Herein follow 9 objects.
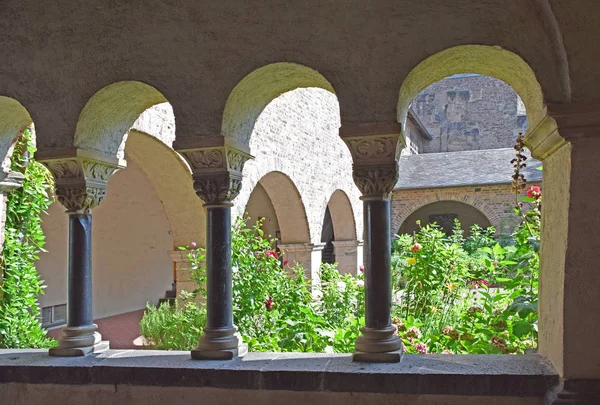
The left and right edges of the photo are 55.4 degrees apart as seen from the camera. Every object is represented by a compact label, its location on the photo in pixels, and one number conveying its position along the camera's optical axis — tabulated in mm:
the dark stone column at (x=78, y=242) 3400
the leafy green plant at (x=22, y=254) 4465
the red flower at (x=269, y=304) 4746
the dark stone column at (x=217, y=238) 3150
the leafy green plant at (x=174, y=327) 5055
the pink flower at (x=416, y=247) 4516
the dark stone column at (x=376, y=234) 2889
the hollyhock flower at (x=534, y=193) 3458
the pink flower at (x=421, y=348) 3278
